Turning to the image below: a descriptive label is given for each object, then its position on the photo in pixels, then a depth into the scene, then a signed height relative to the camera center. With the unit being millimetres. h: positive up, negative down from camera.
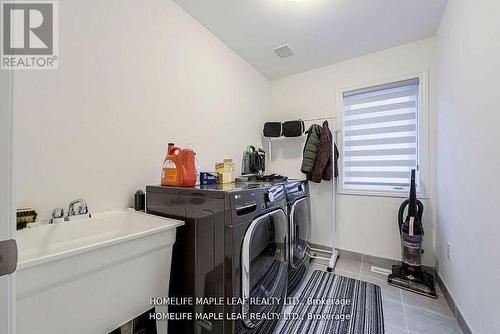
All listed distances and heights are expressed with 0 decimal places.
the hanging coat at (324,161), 2480 +65
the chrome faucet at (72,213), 1034 -239
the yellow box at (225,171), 1622 -32
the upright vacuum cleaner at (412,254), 1928 -841
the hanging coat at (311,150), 2527 +203
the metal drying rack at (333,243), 2510 -965
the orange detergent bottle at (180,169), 1339 -13
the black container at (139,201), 1365 -225
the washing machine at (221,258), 997 -482
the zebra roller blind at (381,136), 2320 +355
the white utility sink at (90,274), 634 -393
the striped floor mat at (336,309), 1451 -1135
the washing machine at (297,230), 1719 -607
